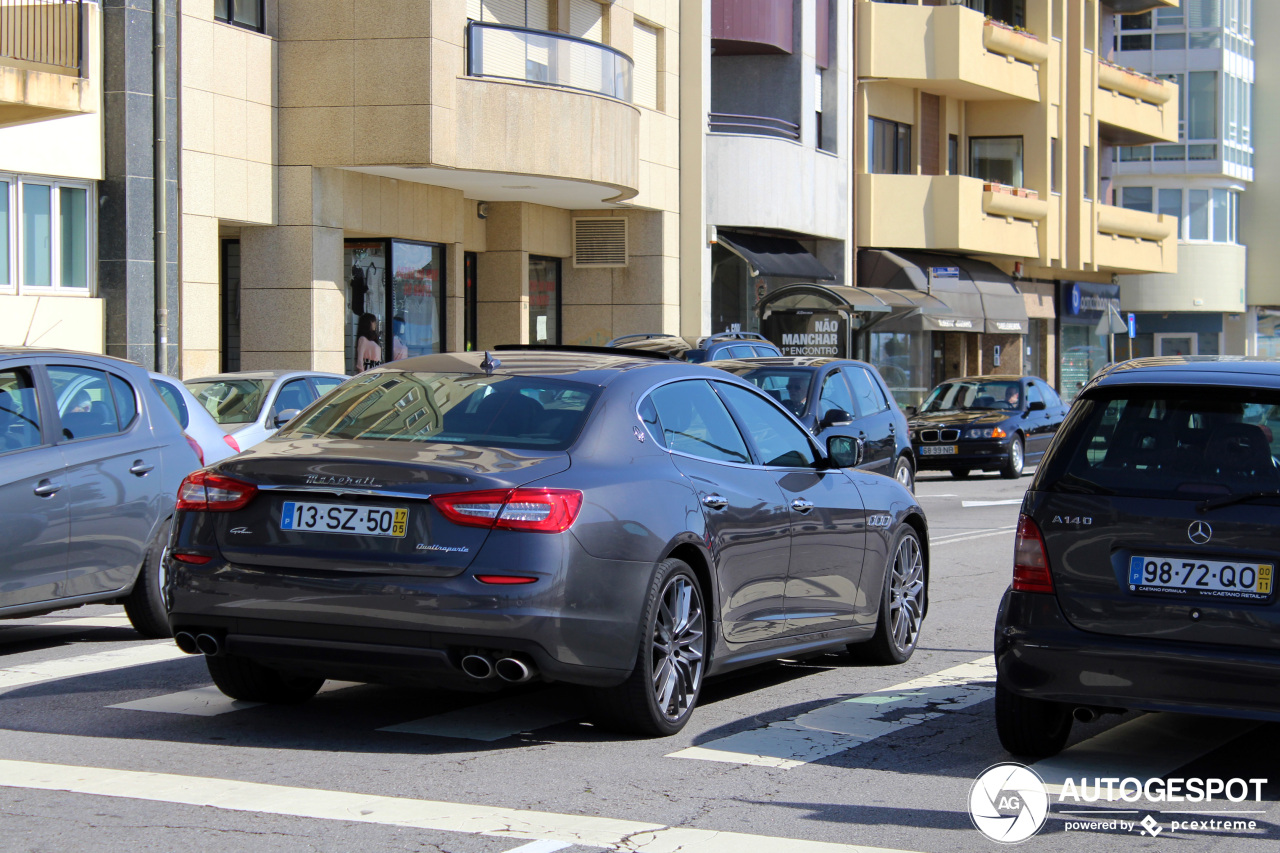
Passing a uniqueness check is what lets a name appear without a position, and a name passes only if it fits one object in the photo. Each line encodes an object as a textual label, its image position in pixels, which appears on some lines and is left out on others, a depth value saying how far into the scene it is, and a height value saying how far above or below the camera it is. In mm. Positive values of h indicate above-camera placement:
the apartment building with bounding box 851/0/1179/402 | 37000 +4826
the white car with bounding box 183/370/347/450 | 14734 -170
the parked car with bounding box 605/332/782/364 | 18281 +355
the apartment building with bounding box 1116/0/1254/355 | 56594 +7510
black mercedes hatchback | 5590 -622
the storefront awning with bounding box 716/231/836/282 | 32344 +2468
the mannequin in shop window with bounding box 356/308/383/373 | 23906 +468
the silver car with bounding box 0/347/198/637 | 8008 -538
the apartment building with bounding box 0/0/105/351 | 18422 +2298
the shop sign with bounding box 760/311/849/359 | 32688 +883
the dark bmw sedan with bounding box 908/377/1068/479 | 24766 -724
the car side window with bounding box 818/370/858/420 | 15633 -184
